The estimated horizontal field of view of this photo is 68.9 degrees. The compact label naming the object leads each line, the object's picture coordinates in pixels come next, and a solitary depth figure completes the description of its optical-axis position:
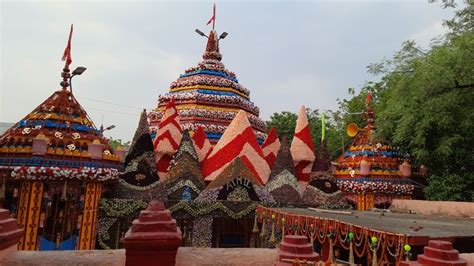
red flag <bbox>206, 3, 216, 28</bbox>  25.20
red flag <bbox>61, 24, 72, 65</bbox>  11.89
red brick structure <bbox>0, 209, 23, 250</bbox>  3.12
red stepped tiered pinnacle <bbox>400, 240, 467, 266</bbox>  3.40
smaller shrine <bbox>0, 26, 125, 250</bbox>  9.22
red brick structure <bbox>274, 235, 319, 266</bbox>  3.26
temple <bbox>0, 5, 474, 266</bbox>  7.15
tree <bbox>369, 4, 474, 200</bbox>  13.02
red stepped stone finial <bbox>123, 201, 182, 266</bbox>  2.85
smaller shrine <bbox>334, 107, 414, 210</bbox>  14.58
